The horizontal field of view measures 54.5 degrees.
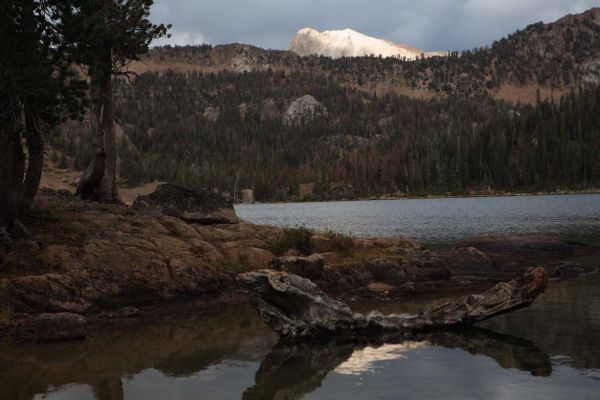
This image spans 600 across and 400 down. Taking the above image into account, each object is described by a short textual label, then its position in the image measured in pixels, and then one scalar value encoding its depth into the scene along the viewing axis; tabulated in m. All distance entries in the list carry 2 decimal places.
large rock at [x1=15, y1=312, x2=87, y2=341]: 18.53
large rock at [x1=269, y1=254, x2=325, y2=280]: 25.86
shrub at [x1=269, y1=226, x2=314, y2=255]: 30.67
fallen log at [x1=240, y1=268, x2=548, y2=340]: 17.77
